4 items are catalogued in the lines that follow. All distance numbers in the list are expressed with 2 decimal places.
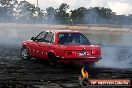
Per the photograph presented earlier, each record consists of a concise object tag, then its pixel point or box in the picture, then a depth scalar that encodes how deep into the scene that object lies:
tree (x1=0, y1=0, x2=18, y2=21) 67.57
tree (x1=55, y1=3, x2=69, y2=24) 68.69
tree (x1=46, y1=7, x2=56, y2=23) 50.29
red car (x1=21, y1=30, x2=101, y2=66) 12.92
